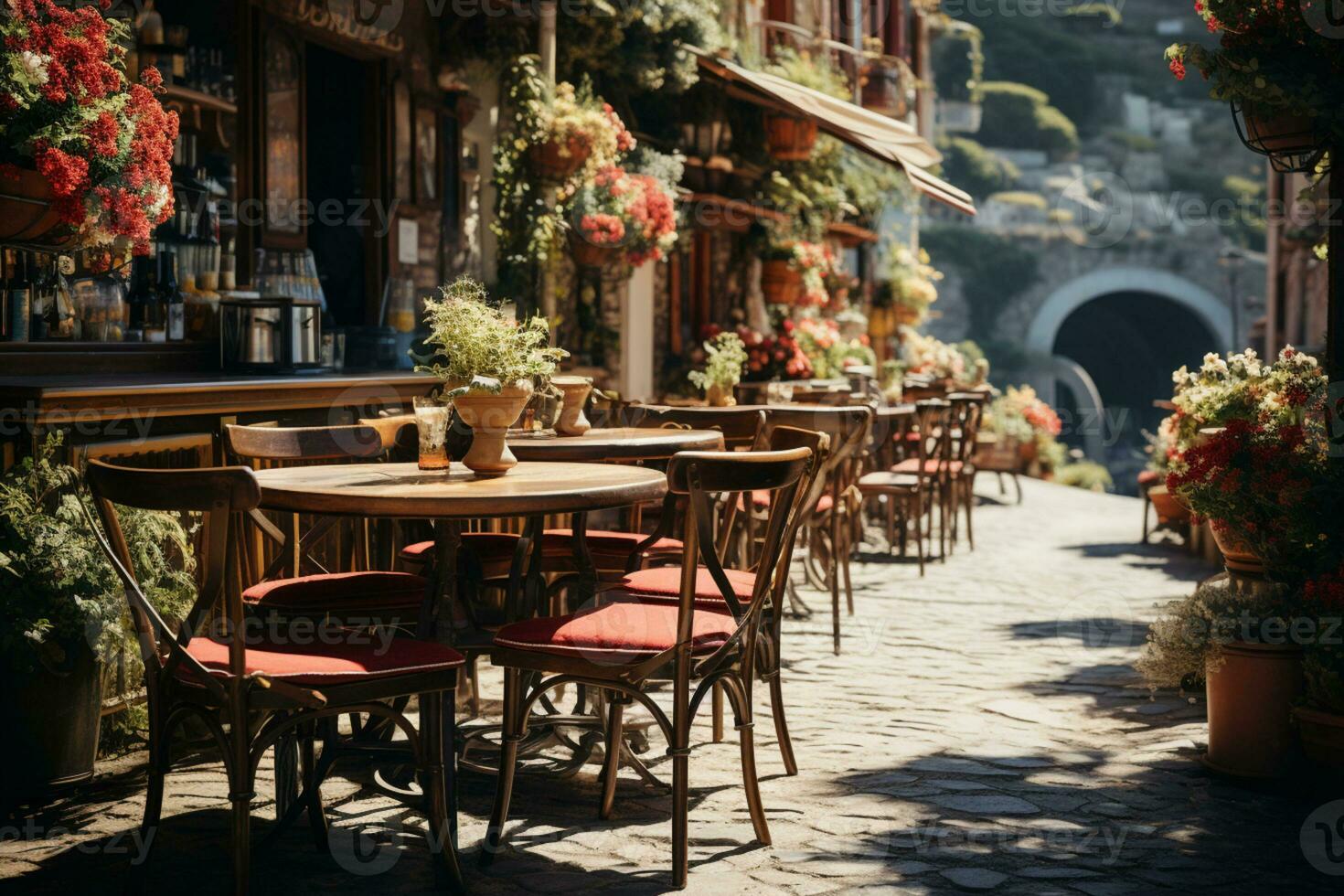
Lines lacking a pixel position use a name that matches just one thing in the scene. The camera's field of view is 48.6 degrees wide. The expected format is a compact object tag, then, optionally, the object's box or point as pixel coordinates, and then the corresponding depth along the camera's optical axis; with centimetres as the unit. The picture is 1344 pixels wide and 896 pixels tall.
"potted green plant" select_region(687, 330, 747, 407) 725
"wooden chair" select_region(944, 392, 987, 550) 1025
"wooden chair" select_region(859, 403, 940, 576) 943
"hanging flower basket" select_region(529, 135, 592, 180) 843
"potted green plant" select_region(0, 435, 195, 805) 418
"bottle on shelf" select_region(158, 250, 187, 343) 602
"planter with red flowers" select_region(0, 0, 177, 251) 404
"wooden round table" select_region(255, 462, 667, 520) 355
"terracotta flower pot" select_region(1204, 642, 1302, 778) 458
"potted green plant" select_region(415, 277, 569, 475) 415
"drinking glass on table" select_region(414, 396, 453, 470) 426
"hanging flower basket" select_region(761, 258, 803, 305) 1278
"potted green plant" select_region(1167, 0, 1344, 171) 467
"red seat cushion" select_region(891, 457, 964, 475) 1032
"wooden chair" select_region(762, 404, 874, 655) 655
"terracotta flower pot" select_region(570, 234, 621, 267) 884
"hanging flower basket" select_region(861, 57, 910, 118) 1661
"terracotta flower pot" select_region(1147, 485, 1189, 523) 1088
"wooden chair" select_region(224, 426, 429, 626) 426
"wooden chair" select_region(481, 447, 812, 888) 361
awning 977
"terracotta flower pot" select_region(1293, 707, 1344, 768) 437
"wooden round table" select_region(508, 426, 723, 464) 484
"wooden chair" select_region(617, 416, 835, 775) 441
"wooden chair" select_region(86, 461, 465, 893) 318
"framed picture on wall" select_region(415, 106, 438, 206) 801
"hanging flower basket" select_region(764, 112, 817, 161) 1212
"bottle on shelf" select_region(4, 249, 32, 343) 511
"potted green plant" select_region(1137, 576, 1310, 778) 458
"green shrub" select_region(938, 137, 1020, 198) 3984
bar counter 425
